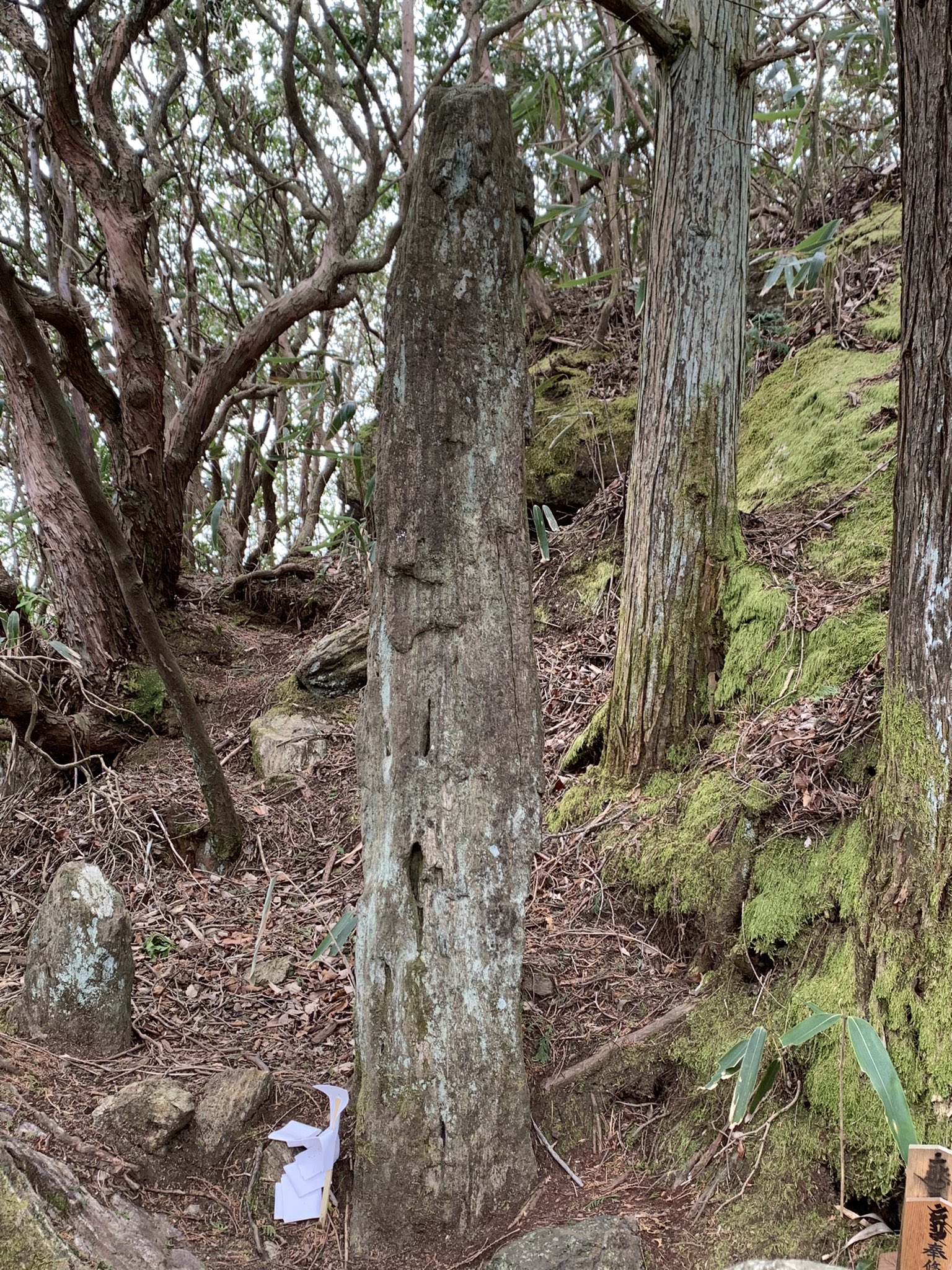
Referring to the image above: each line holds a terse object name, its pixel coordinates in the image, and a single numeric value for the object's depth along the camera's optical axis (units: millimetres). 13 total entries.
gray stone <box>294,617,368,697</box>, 5457
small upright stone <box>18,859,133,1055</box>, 2701
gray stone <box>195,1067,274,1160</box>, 2441
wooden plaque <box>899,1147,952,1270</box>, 1621
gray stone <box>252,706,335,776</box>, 4930
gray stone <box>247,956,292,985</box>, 3281
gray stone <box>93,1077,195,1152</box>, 2352
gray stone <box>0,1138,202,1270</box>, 1757
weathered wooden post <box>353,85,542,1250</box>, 2117
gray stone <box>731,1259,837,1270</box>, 1614
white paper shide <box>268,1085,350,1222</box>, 2250
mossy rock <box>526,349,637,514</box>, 5785
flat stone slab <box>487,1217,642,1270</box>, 1910
